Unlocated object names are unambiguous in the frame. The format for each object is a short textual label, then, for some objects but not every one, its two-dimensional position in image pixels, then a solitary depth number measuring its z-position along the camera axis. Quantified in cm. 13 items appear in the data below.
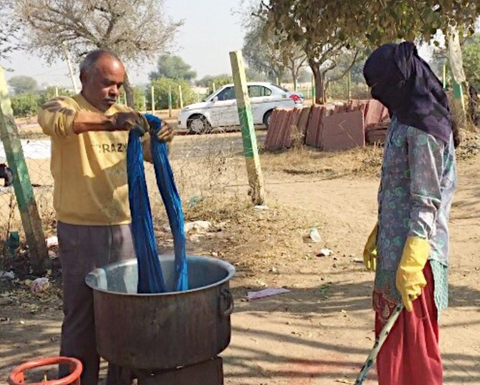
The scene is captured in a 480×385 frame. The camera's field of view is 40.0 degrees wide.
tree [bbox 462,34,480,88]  2256
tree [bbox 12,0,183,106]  2467
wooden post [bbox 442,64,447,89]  2219
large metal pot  260
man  302
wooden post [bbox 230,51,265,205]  759
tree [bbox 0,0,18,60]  2252
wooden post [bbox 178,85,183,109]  3394
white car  1892
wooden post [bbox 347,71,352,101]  3004
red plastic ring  226
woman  246
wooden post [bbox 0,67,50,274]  527
